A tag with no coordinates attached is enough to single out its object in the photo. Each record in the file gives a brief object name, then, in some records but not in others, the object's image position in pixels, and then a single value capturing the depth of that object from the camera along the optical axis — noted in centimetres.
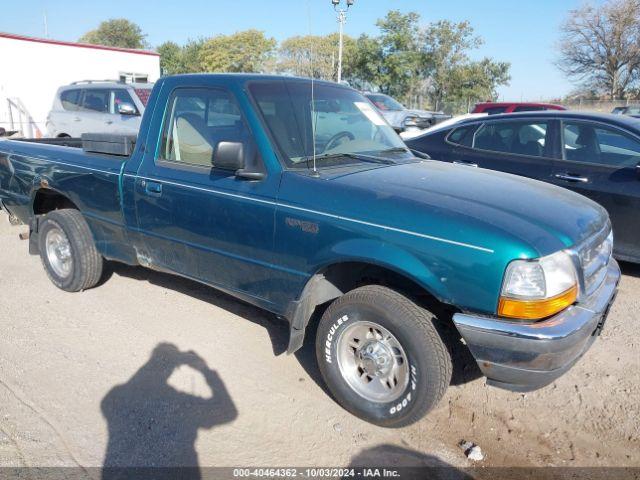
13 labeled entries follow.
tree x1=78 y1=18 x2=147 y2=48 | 6022
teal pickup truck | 254
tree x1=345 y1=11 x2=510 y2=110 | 3784
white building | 1755
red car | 1501
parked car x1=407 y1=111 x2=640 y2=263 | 500
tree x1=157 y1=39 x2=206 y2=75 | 4784
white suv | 1005
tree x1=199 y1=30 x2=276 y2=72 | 4212
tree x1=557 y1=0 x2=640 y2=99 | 3738
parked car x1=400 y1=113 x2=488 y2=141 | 655
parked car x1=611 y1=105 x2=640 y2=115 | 2160
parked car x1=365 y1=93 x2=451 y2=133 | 1498
